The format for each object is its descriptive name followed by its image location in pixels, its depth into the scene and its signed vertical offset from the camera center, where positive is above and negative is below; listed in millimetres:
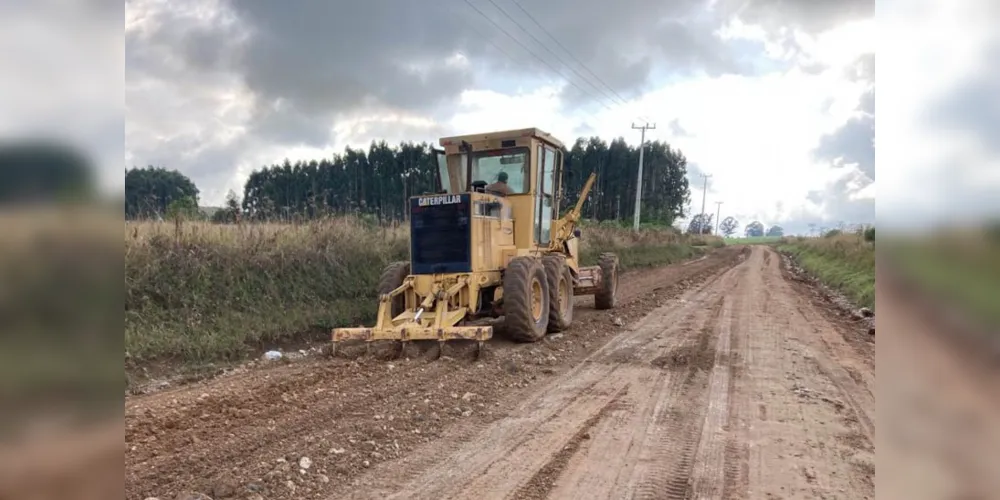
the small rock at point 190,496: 3199 -1497
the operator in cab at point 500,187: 8734 +702
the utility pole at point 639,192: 35600 +2776
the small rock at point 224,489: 3273 -1492
